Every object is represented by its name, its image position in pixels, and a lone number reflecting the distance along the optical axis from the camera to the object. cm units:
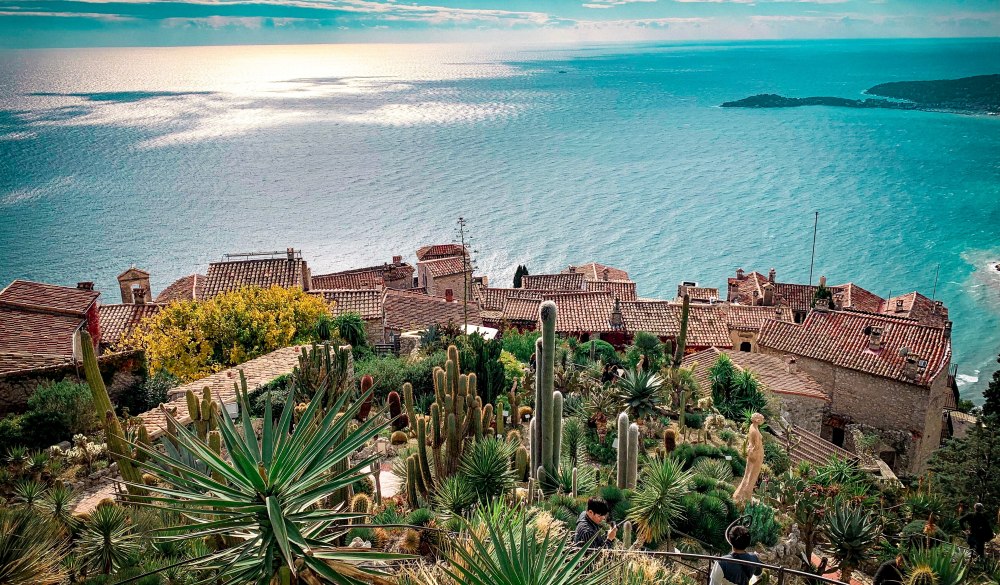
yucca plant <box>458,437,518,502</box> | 1027
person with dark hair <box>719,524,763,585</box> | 699
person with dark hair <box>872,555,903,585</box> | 761
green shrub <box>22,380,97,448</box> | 1498
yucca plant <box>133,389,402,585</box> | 587
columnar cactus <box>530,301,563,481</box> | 1035
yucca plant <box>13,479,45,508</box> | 938
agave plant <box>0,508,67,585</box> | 636
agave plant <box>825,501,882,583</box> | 973
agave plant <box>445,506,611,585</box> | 573
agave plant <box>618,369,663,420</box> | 1420
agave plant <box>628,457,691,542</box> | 977
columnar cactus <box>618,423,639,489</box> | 1073
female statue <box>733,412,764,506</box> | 1131
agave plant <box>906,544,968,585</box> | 736
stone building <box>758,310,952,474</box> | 2614
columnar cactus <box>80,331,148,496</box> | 973
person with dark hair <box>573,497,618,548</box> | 780
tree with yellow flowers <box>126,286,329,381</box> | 2141
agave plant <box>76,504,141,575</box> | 761
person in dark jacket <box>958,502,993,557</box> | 983
